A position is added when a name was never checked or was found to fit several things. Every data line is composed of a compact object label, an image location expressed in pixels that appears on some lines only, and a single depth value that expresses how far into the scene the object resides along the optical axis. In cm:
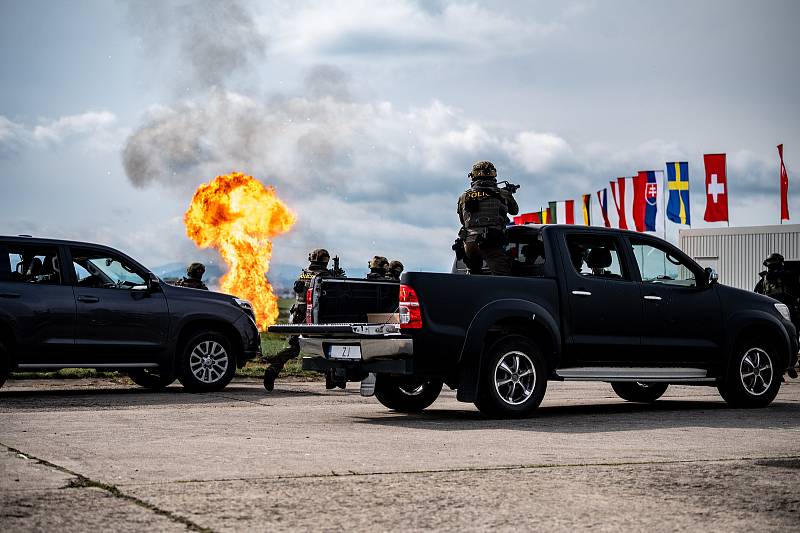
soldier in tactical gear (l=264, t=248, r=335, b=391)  1493
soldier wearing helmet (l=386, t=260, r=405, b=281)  1897
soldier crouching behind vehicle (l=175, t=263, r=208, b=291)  1766
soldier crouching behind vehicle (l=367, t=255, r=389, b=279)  1852
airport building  3916
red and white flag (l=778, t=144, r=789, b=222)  3950
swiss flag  3944
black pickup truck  1049
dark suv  1358
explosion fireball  2872
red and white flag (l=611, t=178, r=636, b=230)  4534
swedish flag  4184
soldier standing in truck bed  1178
